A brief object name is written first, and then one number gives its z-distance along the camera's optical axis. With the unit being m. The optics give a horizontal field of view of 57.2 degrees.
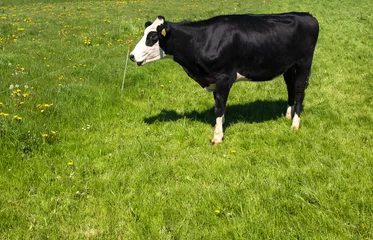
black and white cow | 6.04
